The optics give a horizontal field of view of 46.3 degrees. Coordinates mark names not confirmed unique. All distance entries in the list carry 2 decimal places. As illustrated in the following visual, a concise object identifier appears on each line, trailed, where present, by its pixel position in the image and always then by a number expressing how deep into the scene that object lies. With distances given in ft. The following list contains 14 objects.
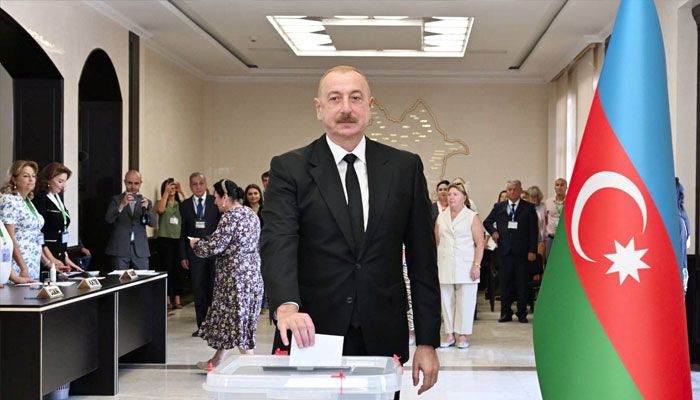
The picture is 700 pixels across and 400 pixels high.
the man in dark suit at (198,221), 27.12
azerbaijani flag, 7.54
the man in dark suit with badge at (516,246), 32.09
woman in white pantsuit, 26.50
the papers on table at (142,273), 22.00
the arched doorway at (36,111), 26.71
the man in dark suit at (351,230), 7.07
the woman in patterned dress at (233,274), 19.84
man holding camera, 29.22
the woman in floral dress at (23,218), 20.38
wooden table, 15.26
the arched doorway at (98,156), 32.48
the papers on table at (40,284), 18.18
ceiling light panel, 33.76
